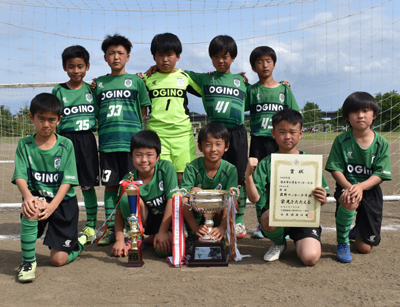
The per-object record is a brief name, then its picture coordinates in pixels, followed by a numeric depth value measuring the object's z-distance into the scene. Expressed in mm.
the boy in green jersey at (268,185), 2613
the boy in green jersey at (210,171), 2902
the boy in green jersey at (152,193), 2853
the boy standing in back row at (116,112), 3338
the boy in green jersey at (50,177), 2586
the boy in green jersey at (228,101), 3441
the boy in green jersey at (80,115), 3326
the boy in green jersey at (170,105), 3357
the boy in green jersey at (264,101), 3475
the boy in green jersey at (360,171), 2727
